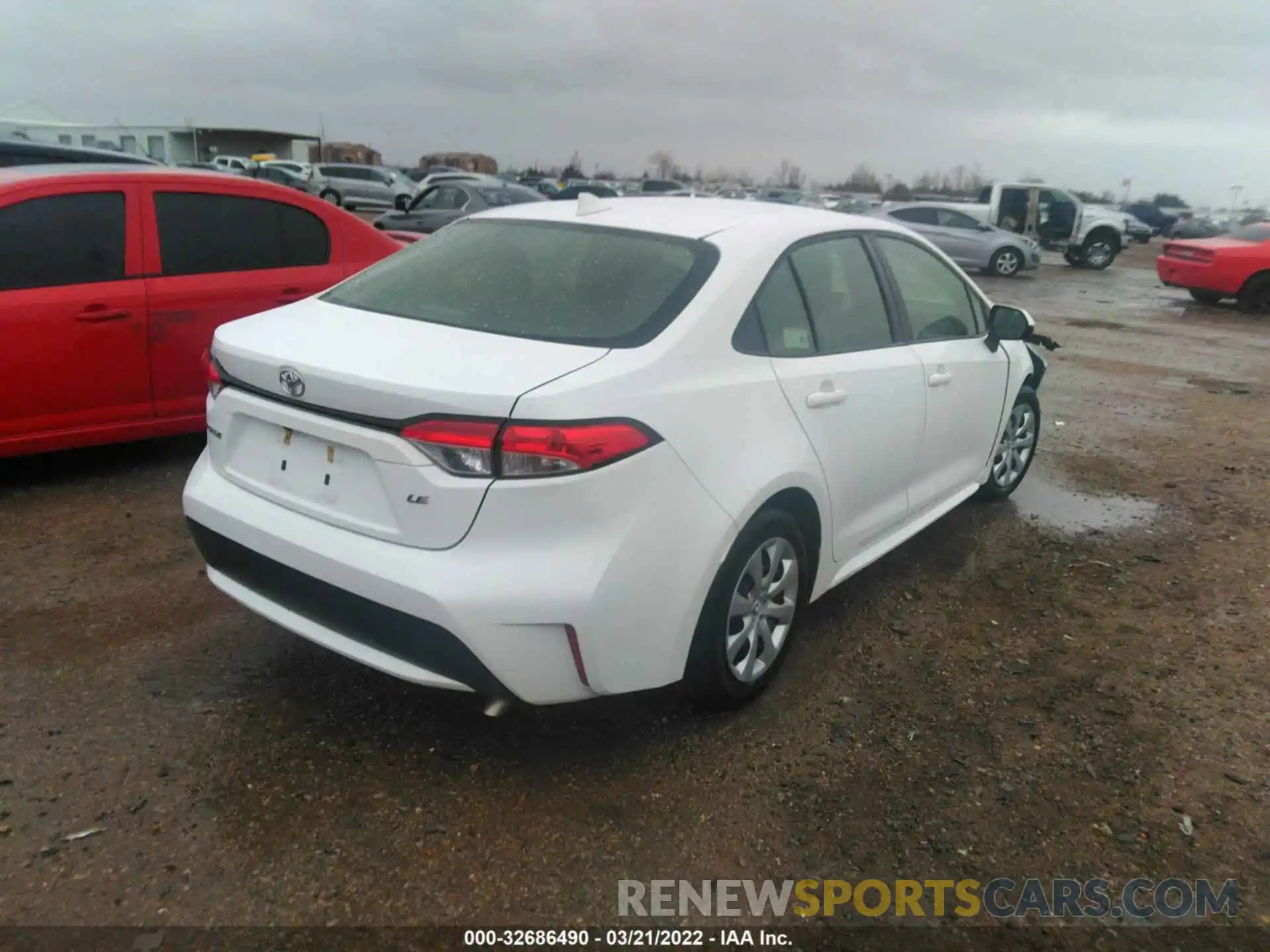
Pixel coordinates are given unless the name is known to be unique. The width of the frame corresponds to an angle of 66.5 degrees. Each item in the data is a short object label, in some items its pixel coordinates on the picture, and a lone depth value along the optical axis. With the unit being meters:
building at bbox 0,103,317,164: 46.38
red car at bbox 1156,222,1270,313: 15.19
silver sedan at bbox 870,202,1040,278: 19.73
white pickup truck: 23.09
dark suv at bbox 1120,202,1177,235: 44.84
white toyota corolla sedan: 2.44
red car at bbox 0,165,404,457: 4.51
